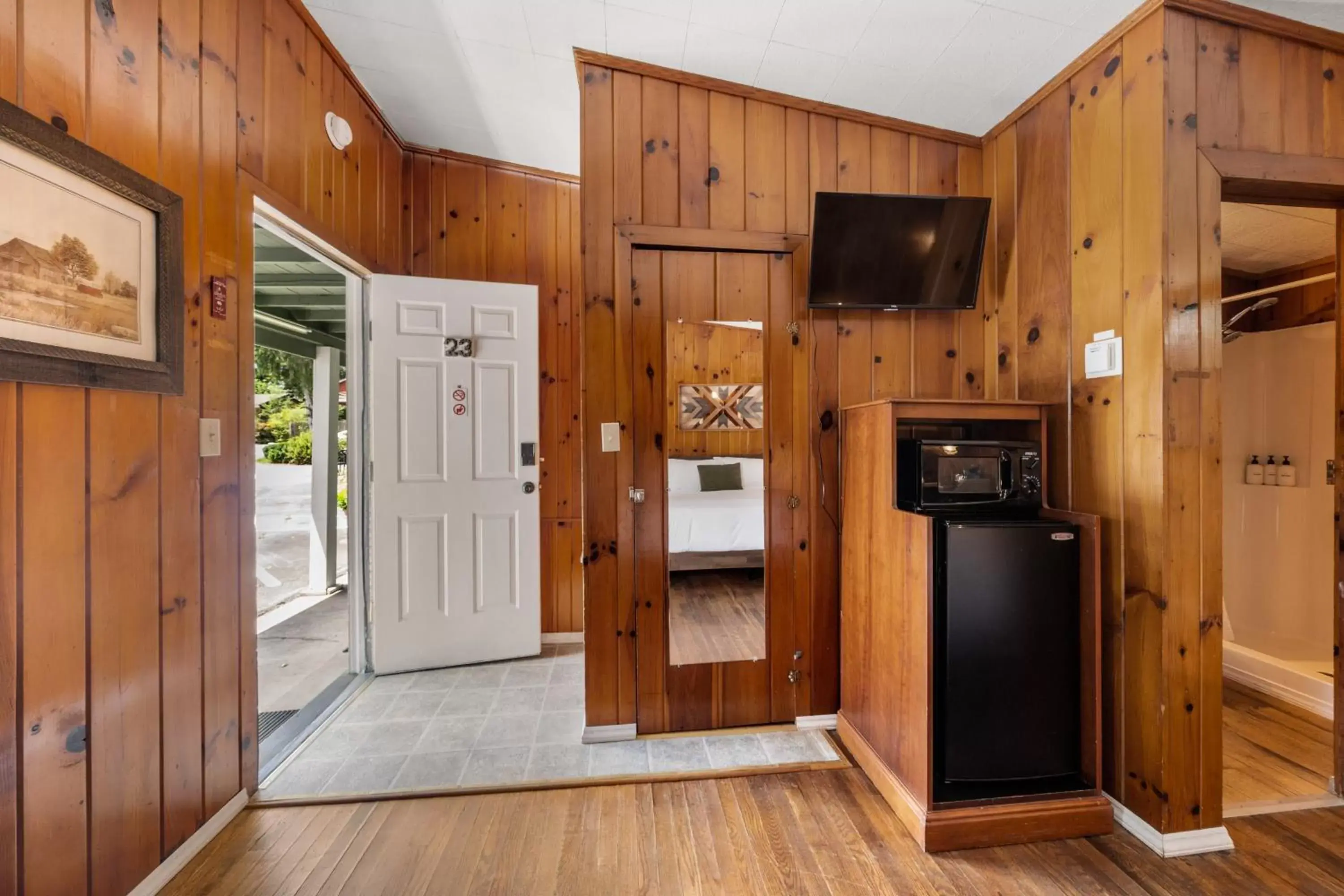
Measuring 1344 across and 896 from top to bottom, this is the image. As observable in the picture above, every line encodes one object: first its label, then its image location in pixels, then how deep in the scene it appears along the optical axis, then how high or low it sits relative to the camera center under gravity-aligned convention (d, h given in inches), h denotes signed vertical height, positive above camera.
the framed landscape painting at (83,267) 42.2 +16.8
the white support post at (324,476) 164.2 -8.5
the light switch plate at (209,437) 61.4 +1.6
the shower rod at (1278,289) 92.2 +29.8
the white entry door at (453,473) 102.8 -4.8
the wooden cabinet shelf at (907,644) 62.0 -26.1
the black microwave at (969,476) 65.6 -3.5
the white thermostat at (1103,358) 65.8 +11.5
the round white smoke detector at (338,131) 86.4 +53.0
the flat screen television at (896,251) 79.7 +30.7
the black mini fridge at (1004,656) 63.1 -25.3
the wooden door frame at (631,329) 82.4 +19.6
